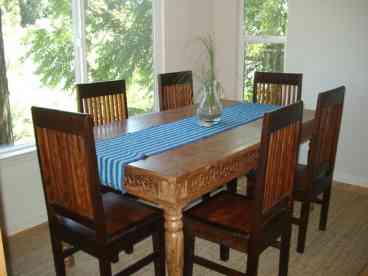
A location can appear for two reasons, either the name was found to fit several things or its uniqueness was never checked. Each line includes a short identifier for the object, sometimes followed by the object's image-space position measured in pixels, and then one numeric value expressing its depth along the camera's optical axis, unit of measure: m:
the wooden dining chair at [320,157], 2.33
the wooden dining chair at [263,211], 1.77
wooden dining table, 1.68
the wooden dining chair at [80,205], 1.66
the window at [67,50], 2.71
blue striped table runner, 1.82
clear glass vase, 2.39
